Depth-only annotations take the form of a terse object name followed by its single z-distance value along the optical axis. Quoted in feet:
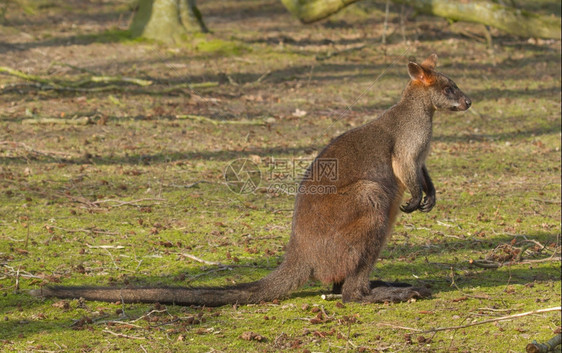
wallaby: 26.35
